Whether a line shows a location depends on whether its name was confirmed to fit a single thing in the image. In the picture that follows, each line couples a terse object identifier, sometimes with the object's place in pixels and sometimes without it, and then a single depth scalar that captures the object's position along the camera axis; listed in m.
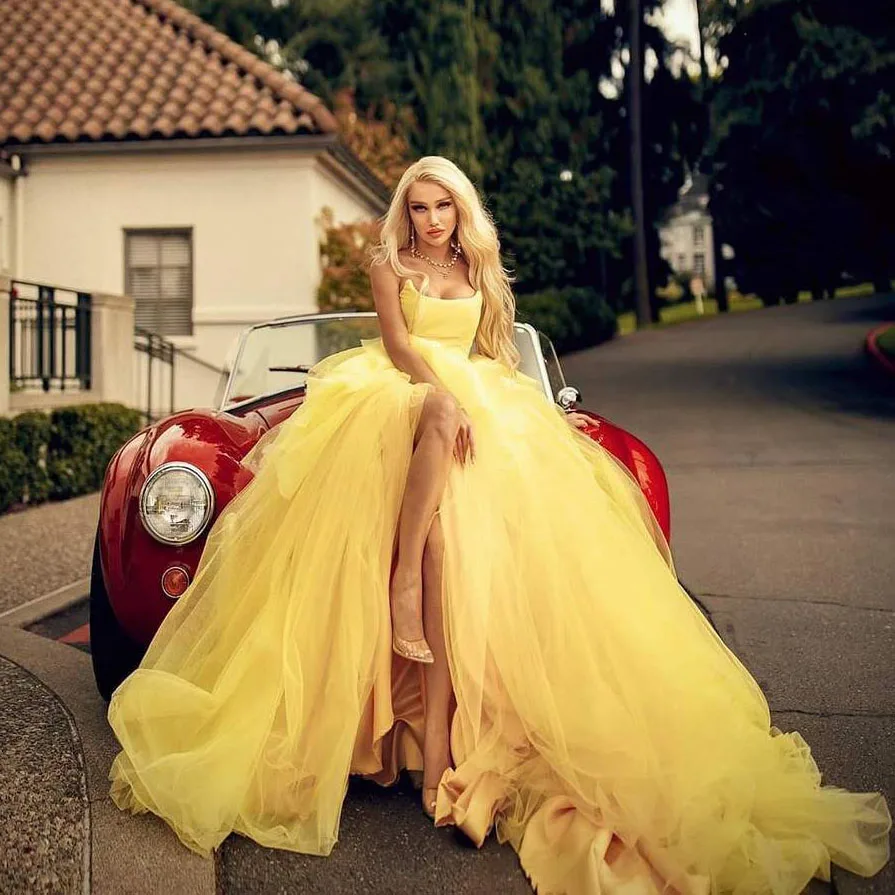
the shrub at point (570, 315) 23.75
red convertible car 3.36
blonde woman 2.53
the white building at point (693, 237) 76.94
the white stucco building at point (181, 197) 14.38
